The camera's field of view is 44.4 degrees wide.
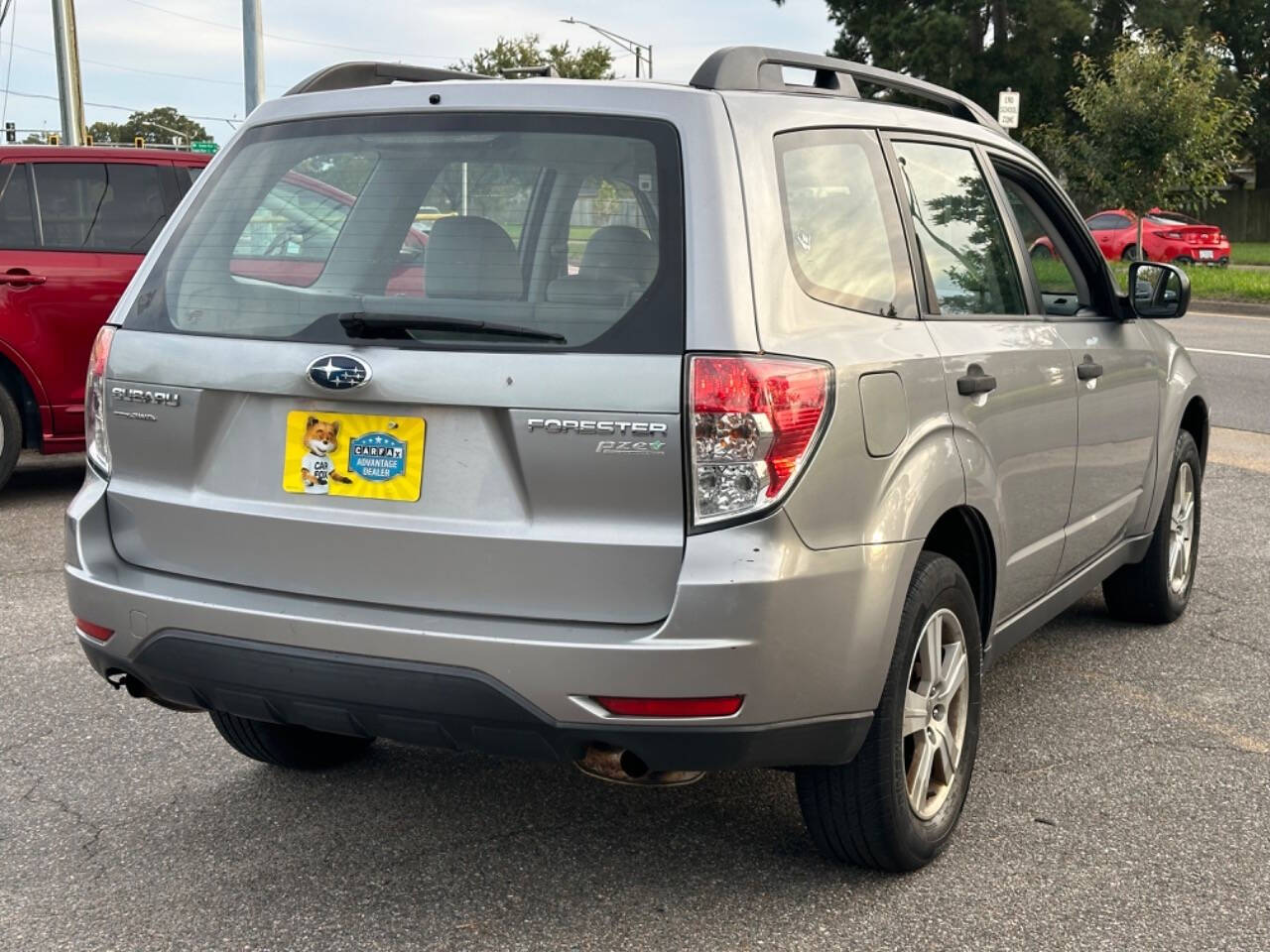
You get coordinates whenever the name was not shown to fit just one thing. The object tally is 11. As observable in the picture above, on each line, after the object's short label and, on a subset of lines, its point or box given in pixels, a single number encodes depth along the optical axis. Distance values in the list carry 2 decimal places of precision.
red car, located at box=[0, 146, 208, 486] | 8.23
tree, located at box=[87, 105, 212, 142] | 97.40
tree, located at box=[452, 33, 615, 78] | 52.94
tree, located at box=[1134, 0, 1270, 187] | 52.81
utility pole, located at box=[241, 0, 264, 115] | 16.78
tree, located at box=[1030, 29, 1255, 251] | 25.53
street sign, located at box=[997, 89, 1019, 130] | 26.80
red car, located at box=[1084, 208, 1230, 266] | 30.41
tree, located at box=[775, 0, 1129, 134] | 46.81
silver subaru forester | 2.99
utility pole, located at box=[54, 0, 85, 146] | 23.30
